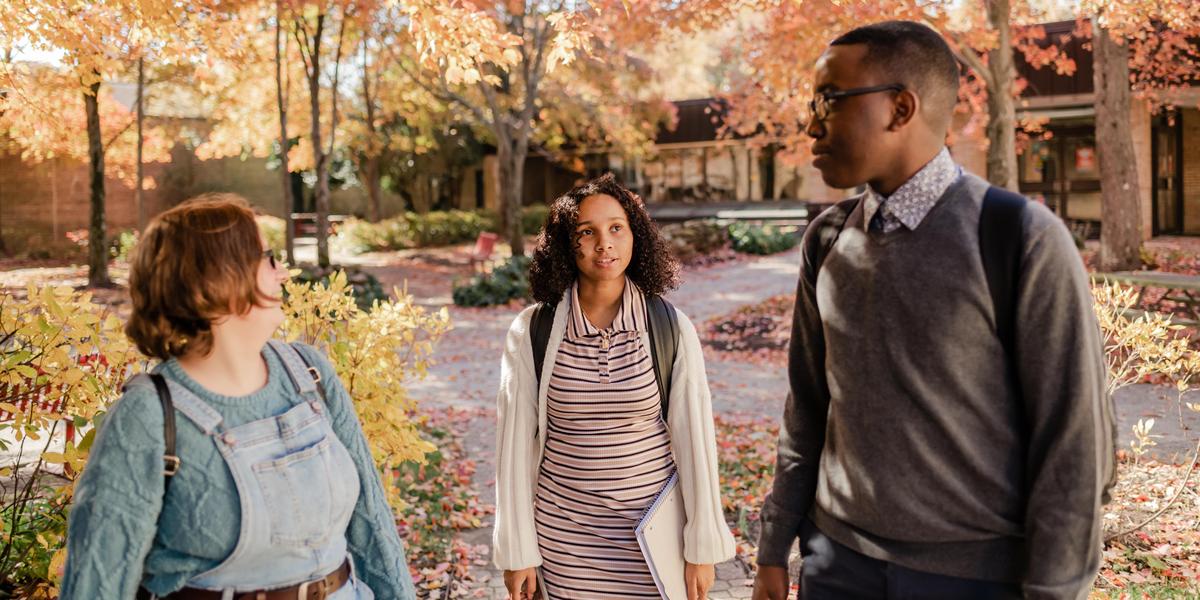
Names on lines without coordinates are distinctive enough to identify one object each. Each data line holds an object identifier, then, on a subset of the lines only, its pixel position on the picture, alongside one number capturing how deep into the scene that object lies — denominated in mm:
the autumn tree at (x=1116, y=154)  13578
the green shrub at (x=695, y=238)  24016
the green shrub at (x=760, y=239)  25031
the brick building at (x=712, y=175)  21859
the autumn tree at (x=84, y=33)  4664
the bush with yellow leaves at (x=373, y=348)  4234
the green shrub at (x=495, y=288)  17281
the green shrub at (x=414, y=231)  28328
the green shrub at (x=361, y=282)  16052
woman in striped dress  3156
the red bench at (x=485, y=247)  20297
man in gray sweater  1743
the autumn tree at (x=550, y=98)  18231
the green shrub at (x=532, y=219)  32150
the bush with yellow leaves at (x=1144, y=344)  4559
